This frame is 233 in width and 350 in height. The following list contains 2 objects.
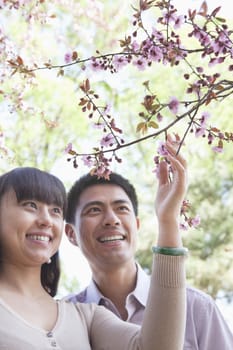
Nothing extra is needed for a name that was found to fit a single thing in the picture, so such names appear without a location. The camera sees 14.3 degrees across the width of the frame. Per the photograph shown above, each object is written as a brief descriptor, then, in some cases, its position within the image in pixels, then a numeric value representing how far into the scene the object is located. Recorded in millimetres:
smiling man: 1892
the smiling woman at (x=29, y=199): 1666
